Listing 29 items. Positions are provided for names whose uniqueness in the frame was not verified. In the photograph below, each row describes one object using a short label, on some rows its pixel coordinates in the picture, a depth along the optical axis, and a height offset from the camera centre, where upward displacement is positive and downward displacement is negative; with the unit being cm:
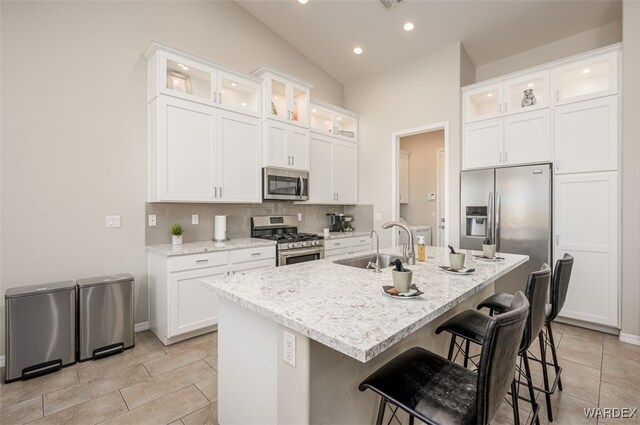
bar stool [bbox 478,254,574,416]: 187 -54
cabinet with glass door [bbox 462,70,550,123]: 357 +143
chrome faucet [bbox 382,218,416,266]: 212 -27
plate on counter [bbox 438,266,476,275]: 186 -37
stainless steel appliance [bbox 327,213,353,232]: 521 -21
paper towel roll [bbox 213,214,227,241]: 358 -19
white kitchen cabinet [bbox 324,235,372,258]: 437 -53
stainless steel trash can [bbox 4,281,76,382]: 229 -92
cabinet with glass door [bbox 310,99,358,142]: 475 +149
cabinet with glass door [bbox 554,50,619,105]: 312 +143
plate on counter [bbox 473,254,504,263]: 231 -36
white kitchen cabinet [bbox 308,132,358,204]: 464 +63
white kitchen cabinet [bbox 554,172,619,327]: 313 -31
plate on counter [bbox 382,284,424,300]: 133 -36
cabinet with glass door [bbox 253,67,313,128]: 382 +153
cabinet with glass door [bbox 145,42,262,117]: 304 +144
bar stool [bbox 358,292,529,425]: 94 -65
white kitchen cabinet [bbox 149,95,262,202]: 305 +61
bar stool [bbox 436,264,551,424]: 152 -63
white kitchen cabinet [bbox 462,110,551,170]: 351 +85
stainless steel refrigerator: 345 -3
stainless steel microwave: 385 +34
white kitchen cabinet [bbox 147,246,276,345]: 287 -79
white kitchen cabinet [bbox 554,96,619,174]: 312 +79
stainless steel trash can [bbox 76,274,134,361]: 259 -91
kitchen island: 106 -48
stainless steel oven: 366 -55
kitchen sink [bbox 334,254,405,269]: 239 -40
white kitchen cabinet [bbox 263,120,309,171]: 384 +84
